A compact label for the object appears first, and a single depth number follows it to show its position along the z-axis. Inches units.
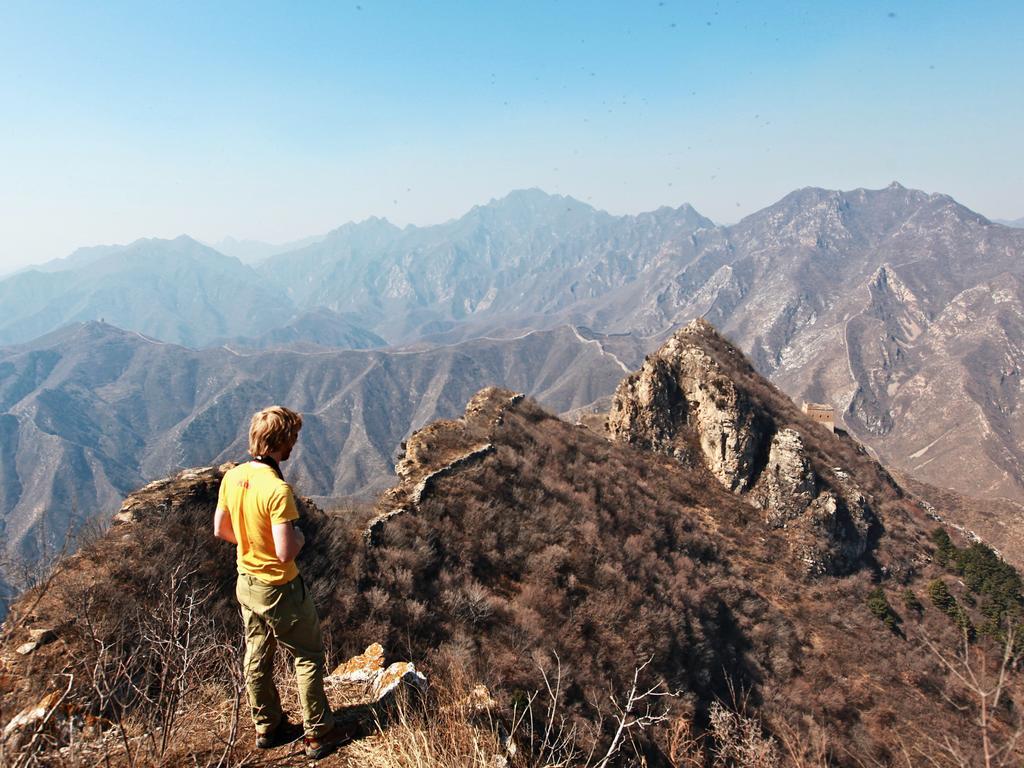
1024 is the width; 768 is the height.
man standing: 167.0
